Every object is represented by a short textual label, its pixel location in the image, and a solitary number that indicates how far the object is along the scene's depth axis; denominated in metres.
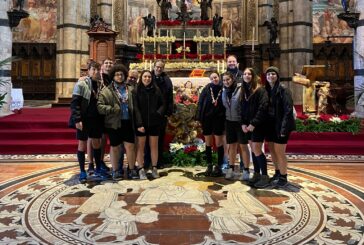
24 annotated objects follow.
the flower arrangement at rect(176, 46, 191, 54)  13.37
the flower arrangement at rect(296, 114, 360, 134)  8.38
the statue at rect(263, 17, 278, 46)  15.37
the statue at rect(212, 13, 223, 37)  14.23
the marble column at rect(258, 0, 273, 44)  16.42
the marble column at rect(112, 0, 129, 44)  16.39
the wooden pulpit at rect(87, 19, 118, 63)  12.78
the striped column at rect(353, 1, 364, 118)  9.83
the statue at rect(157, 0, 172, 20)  14.98
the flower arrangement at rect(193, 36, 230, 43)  13.48
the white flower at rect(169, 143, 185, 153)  6.85
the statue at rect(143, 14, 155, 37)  14.33
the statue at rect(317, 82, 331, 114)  9.77
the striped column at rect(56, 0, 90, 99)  14.30
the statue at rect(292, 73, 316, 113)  9.88
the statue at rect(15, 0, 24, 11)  10.23
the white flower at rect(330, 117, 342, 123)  8.58
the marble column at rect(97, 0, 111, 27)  15.84
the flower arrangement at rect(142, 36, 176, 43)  13.35
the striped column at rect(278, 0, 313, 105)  15.16
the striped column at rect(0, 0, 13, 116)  10.09
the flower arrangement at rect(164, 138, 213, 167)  6.64
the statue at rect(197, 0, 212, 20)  15.01
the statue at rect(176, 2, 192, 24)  14.33
